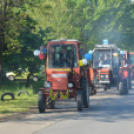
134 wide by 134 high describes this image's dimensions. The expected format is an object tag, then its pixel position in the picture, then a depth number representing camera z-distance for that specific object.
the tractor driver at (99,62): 20.80
